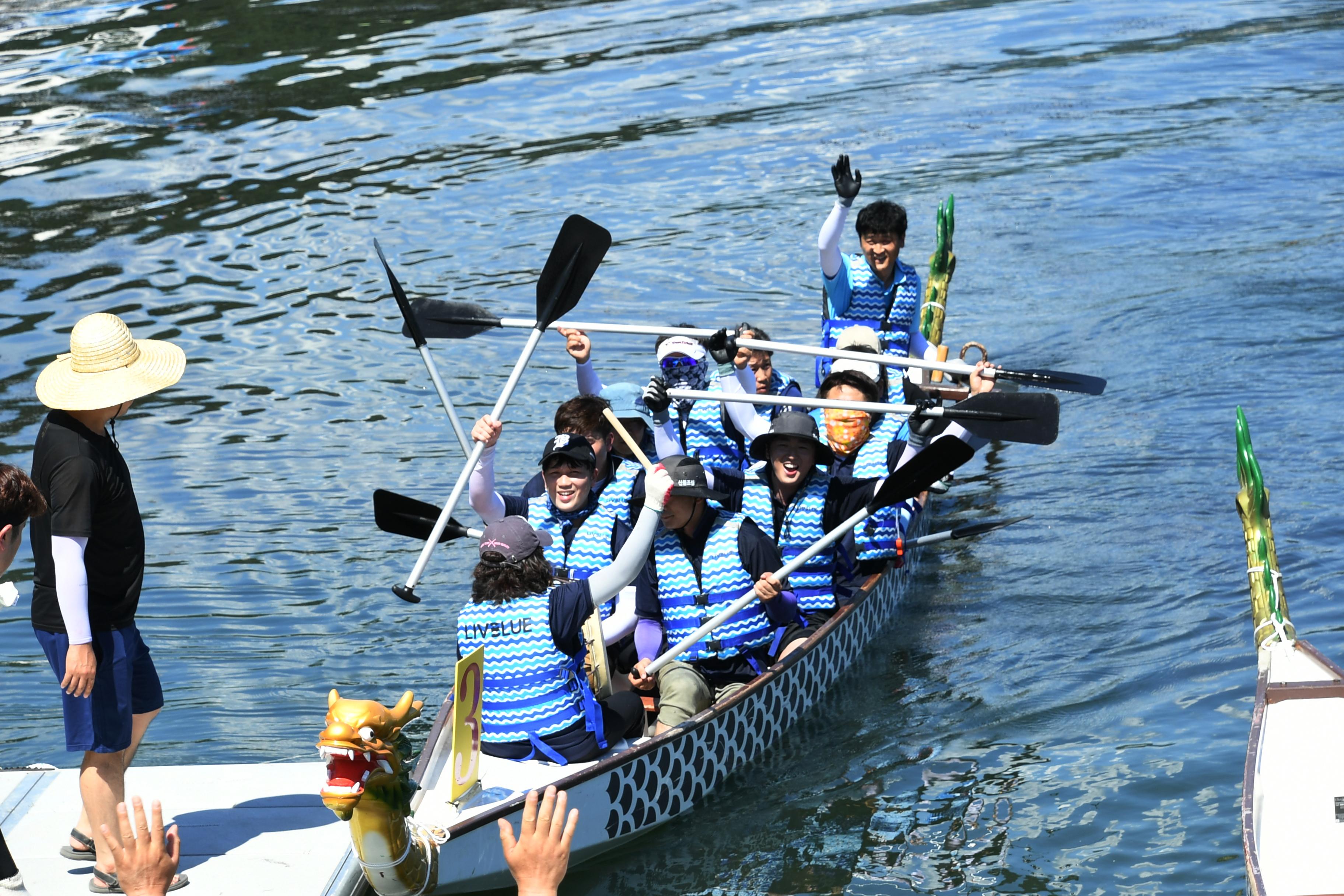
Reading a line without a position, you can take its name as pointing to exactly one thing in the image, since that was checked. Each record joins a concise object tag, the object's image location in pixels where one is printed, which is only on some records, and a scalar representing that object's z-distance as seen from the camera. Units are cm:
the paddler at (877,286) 2027
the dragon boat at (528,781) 950
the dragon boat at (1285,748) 1052
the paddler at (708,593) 1430
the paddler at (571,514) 1421
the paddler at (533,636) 1170
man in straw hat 1014
